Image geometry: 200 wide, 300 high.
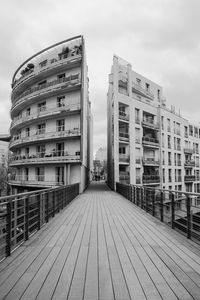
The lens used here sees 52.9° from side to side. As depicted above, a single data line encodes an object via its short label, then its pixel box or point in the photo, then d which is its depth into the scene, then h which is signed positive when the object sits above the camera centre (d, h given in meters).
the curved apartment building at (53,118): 21.42 +5.34
